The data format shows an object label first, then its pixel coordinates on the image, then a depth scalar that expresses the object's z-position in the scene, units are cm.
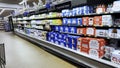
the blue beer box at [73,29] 234
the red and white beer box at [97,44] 177
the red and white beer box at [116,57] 149
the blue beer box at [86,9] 201
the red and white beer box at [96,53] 177
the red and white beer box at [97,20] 181
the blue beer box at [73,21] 229
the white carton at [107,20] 166
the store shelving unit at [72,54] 163
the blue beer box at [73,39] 223
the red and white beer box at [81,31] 212
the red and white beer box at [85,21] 203
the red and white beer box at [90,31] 195
